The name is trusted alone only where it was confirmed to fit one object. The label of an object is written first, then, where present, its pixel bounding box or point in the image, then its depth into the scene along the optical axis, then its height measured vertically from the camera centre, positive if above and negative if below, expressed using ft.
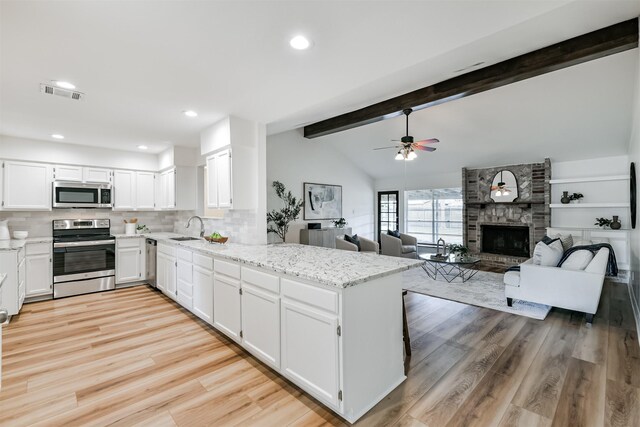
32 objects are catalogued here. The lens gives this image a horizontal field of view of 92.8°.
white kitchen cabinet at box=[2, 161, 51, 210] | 14.42 +1.19
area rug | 13.16 -4.20
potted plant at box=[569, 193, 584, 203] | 21.71 +0.97
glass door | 31.99 -0.05
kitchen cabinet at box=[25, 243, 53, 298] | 14.03 -2.80
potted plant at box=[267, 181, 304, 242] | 23.43 -0.27
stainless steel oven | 14.88 -2.40
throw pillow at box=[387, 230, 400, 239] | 25.16 -1.91
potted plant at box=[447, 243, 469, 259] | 18.26 -2.45
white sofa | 11.51 -3.03
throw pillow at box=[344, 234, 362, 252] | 21.93 -2.13
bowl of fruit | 12.80 -1.20
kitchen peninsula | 6.40 -2.61
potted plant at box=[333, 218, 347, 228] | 27.86 -1.15
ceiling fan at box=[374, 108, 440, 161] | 16.40 +3.56
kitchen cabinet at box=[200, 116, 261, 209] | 12.49 +2.03
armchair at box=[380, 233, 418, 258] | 23.49 -2.91
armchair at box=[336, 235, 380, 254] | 21.84 -2.52
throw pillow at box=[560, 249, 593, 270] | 12.12 -2.00
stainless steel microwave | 15.55 +0.82
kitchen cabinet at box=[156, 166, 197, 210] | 17.28 +1.29
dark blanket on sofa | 12.96 -1.83
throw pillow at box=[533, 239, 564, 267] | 13.09 -1.92
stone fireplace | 23.00 -0.38
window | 28.40 -0.36
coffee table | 17.17 -4.01
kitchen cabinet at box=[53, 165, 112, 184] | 15.75 +1.95
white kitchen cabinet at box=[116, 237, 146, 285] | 16.58 -2.76
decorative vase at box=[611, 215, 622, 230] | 19.86 -0.87
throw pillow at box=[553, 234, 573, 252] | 16.39 -1.64
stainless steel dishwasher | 16.21 -2.73
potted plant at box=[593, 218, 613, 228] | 20.64 -0.77
